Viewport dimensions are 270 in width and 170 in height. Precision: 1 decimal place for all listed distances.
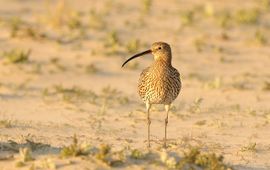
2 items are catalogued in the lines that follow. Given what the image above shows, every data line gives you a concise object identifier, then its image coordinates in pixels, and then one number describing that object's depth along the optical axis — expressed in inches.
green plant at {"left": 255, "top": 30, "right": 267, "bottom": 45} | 662.5
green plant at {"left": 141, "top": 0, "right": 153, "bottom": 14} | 732.7
